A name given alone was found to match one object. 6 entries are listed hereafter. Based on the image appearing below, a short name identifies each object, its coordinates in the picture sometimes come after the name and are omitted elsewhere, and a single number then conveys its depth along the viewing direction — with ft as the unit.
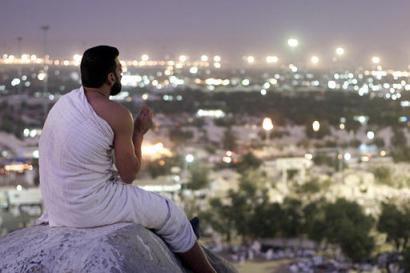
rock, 12.91
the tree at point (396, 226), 73.15
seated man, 13.64
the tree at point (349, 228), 69.97
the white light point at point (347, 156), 125.96
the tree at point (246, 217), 79.20
